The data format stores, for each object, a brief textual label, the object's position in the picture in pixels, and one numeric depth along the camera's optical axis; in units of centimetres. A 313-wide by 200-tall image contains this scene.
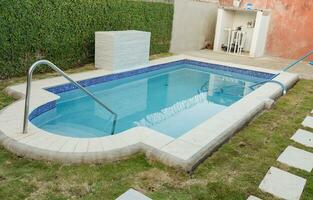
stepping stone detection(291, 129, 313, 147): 458
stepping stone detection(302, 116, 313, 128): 530
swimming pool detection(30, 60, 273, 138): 551
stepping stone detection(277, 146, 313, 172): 385
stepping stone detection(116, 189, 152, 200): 298
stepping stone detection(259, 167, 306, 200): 322
